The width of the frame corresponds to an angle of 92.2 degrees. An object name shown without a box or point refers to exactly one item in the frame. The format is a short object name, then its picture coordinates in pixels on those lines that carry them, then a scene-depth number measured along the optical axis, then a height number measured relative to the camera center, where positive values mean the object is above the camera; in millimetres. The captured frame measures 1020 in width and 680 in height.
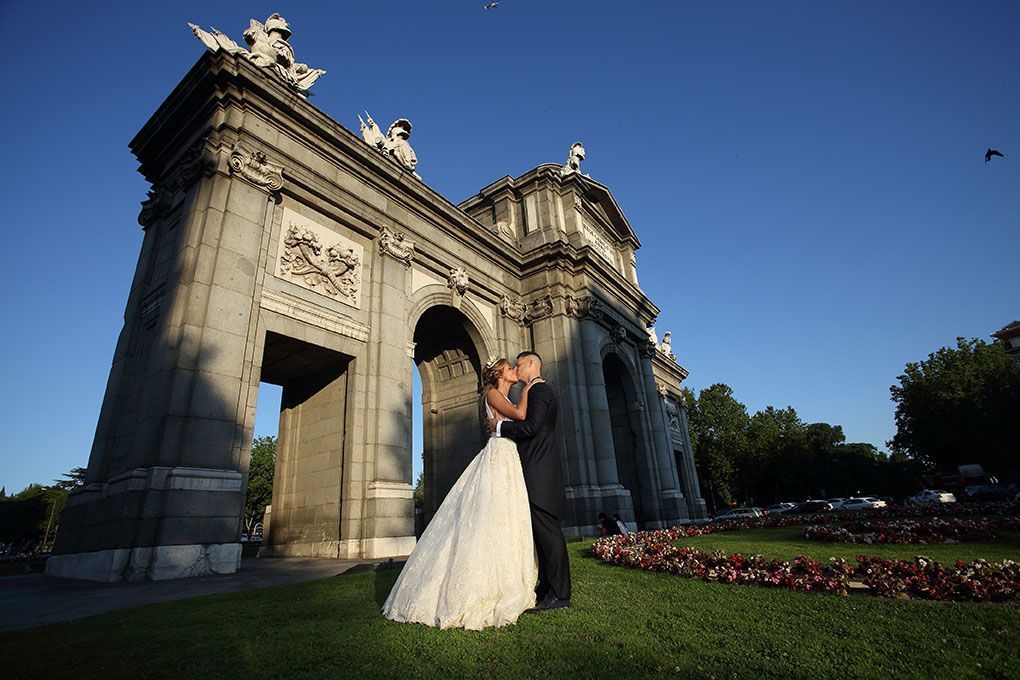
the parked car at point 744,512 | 42906 -812
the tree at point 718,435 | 58062 +7815
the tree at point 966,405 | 37719 +6362
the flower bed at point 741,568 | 5600 -828
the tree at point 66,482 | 52900 +8206
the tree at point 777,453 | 58656 +5321
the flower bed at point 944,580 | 4703 -887
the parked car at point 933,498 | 39875 -648
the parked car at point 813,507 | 37438 -656
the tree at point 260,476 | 50219 +5948
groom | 4859 +295
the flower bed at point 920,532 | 10055 -854
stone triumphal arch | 10180 +5572
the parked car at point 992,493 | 32534 -519
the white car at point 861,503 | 39172 -668
